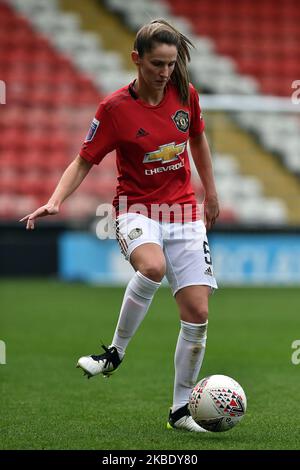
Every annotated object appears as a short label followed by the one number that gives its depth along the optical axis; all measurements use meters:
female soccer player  9.37
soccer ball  9.12
